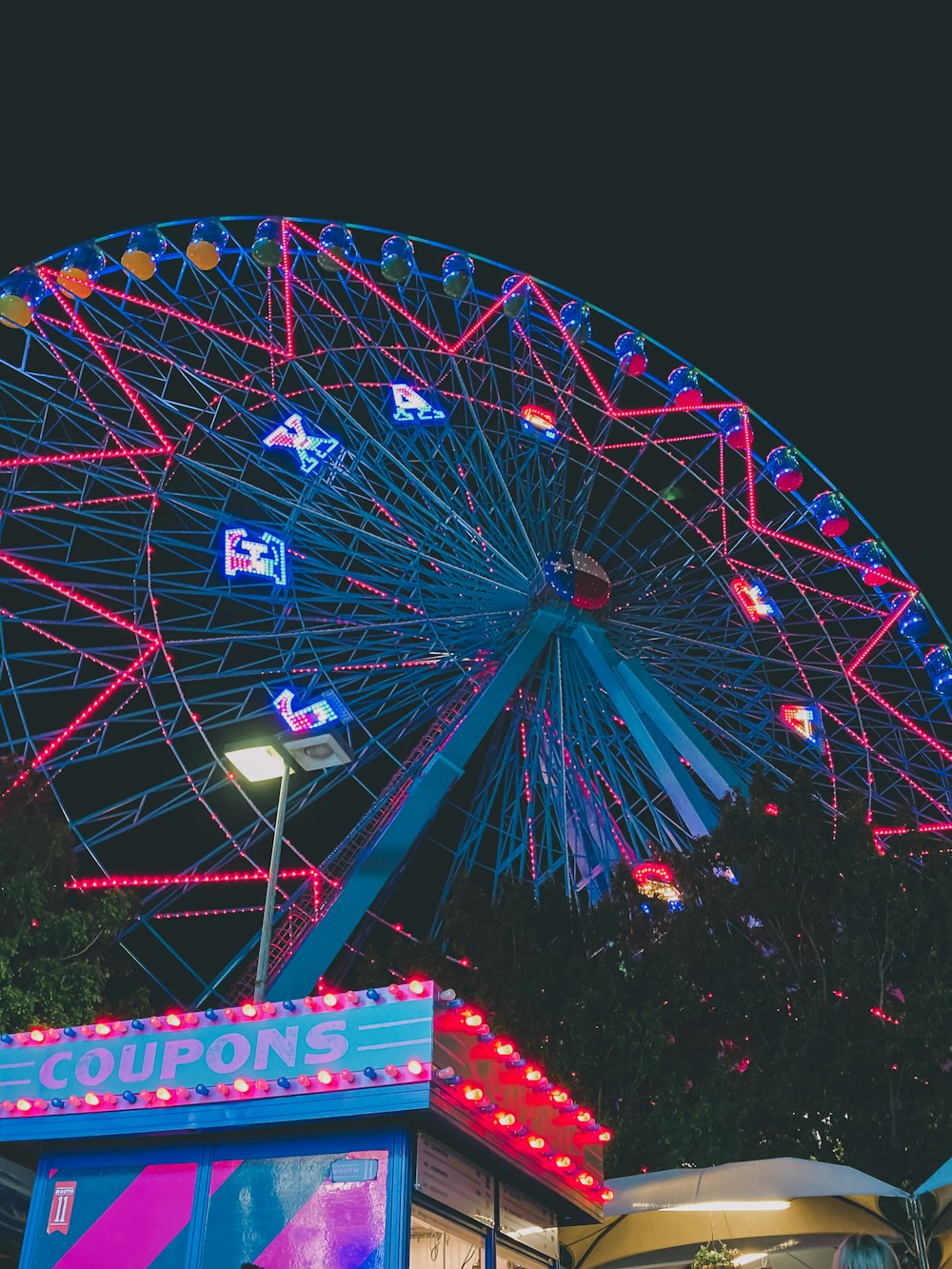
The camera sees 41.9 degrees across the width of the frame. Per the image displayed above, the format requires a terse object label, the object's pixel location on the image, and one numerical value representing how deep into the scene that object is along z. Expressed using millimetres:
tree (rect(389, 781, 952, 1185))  12133
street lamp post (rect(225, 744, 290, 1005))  9648
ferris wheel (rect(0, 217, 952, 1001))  18219
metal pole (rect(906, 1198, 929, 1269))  8492
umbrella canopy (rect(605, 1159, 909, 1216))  8250
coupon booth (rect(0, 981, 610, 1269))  6504
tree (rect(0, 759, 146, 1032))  14484
